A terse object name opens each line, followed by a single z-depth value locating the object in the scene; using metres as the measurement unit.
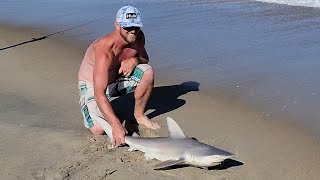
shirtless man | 4.21
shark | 3.68
